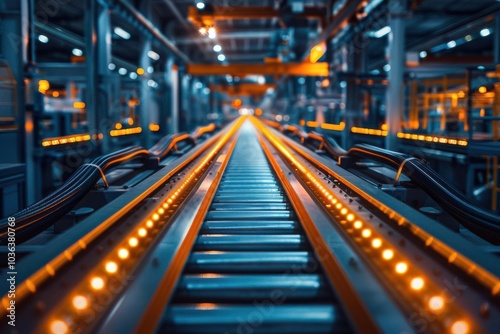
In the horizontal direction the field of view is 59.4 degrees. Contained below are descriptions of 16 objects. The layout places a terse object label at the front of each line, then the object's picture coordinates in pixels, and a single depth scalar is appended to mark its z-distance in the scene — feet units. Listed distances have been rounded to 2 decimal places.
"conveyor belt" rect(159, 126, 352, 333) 6.68
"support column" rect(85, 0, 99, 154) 32.81
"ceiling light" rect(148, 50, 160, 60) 77.16
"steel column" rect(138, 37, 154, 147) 48.47
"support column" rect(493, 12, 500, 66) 38.57
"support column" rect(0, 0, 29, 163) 20.59
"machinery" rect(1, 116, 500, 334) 6.35
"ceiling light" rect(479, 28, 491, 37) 49.70
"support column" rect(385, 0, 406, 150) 31.30
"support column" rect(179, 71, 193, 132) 69.21
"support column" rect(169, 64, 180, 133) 61.72
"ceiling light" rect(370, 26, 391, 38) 47.70
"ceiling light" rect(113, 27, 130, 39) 57.36
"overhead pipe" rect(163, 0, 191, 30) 55.42
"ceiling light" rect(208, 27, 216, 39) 39.60
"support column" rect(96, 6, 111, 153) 33.65
